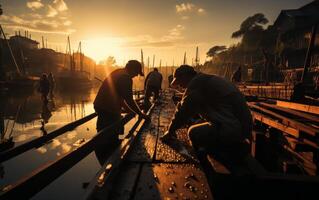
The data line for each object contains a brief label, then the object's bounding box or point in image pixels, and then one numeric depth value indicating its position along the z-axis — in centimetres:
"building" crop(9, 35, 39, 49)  8652
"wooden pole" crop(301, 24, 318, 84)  1147
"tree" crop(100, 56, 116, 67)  17050
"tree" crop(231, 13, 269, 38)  6316
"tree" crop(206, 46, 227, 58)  10338
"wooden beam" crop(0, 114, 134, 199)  207
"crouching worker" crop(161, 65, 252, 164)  321
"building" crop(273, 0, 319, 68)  3662
